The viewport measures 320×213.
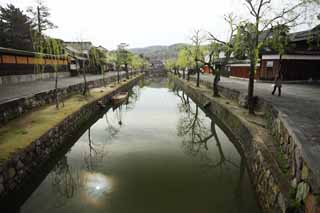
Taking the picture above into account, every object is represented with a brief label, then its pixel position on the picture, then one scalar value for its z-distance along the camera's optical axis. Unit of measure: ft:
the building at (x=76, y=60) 106.36
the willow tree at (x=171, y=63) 187.78
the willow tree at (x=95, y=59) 108.94
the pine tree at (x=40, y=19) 118.01
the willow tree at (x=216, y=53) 52.90
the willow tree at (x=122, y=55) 126.13
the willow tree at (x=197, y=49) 77.27
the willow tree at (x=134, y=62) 156.40
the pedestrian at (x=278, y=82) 39.09
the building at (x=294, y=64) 67.56
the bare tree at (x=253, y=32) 30.04
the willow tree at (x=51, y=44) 46.15
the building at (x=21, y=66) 57.93
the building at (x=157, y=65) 331.53
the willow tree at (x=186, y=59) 83.66
